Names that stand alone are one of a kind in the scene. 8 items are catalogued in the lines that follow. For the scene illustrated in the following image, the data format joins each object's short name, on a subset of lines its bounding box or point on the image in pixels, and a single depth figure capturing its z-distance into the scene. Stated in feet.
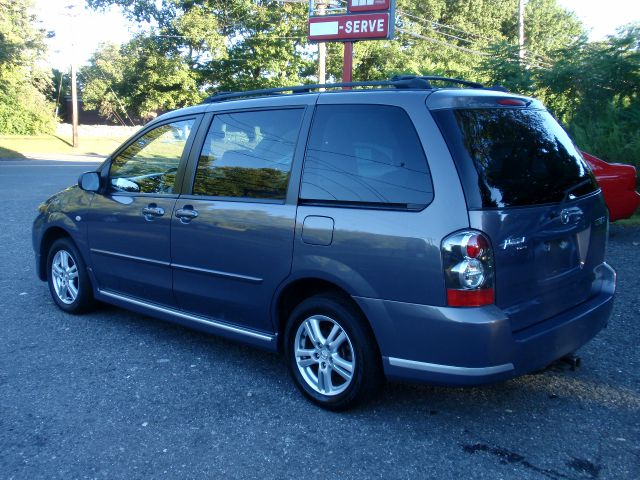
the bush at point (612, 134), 33.48
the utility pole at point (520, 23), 86.95
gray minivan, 10.29
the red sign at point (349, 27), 43.55
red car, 26.27
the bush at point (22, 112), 129.90
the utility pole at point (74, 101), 114.02
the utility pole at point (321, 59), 67.18
